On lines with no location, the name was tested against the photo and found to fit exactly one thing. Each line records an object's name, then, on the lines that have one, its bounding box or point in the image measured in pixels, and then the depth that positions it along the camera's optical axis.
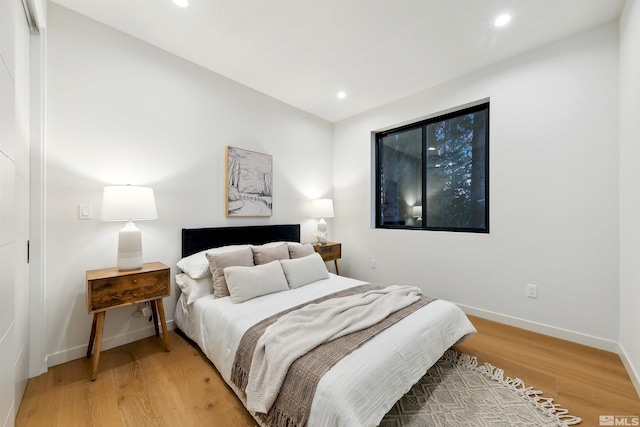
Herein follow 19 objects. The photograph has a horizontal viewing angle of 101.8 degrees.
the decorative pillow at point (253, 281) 2.09
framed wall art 2.96
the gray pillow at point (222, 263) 2.19
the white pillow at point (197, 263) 2.29
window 3.01
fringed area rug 1.44
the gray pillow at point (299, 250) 2.82
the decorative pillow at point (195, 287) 2.22
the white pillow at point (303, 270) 2.47
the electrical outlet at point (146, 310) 2.33
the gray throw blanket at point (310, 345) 1.21
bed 1.14
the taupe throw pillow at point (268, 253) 2.54
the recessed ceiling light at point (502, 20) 2.09
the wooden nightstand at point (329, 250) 3.57
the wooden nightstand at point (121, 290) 1.82
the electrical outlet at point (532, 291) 2.51
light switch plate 2.07
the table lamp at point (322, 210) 3.76
